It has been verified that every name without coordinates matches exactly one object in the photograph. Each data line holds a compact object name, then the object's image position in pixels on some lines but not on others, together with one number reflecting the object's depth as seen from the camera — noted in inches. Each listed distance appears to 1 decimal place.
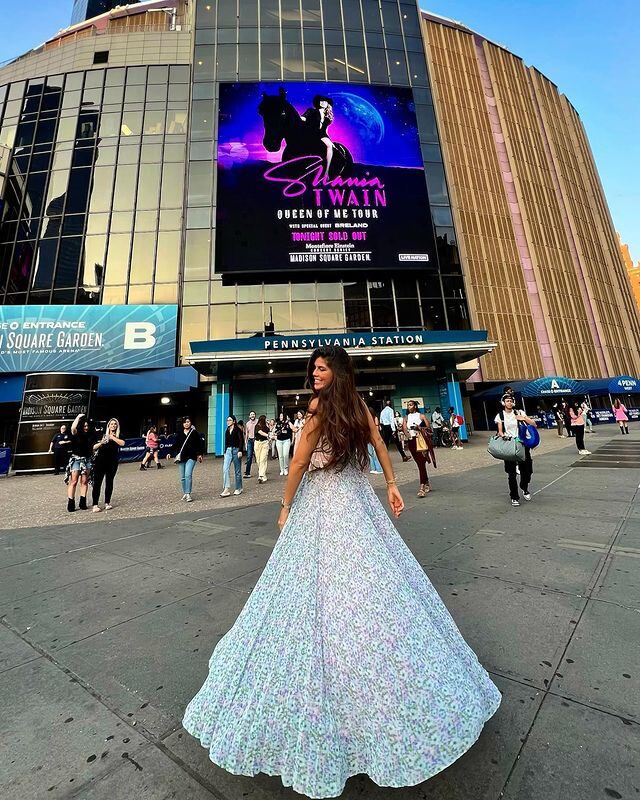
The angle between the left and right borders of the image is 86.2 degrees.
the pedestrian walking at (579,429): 431.8
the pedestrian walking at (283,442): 448.1
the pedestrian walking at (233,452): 324.5
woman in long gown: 50.0
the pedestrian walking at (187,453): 301.4
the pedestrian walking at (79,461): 280.2
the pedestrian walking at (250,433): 449.2
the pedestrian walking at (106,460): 277.7
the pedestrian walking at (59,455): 552.6
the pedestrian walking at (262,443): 399.9
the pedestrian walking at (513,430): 223.8
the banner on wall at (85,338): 780.6
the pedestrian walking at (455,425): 661.9
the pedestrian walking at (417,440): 273.3
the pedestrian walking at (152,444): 593.6
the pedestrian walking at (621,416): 646.5
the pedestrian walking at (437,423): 671.1
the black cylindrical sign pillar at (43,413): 560.4
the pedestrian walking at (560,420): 733.3
